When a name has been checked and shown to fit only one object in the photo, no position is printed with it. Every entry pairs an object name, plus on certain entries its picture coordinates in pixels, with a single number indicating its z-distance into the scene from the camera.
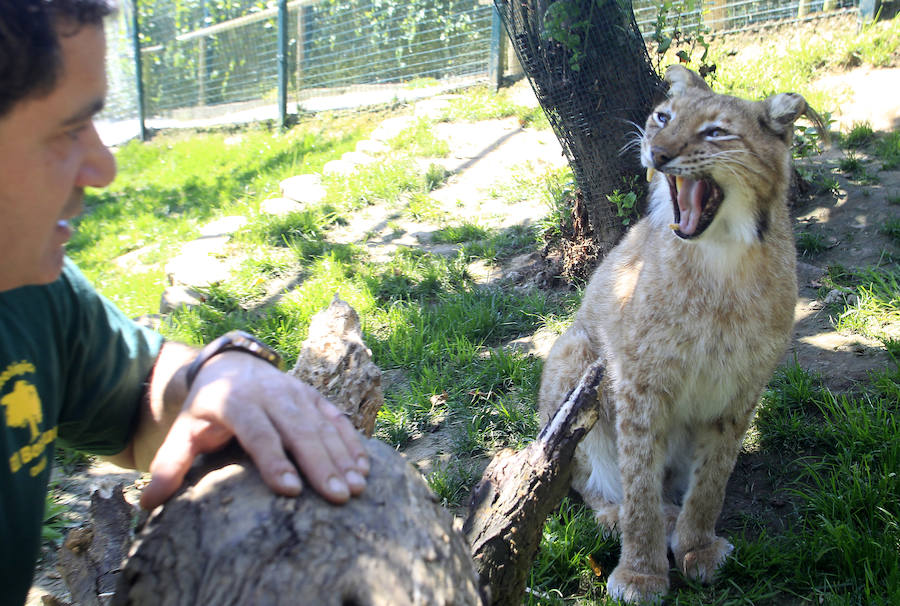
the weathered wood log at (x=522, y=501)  2.16
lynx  3.22
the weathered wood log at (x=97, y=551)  2.01
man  1.32
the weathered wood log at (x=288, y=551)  1.27
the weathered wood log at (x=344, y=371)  2.35
